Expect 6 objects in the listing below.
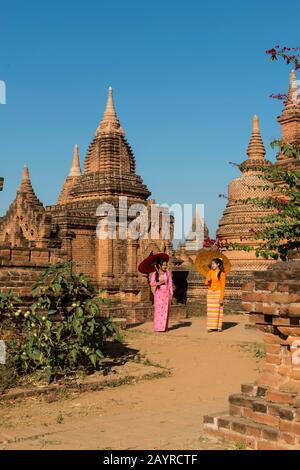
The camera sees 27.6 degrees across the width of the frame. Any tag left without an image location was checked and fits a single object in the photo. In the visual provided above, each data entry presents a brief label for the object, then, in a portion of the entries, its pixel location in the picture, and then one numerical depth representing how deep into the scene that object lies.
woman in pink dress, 14.02
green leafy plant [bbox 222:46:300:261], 9.37
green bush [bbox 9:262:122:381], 7.88
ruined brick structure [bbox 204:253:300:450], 4.66
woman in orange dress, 13.90
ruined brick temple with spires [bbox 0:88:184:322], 18.03
